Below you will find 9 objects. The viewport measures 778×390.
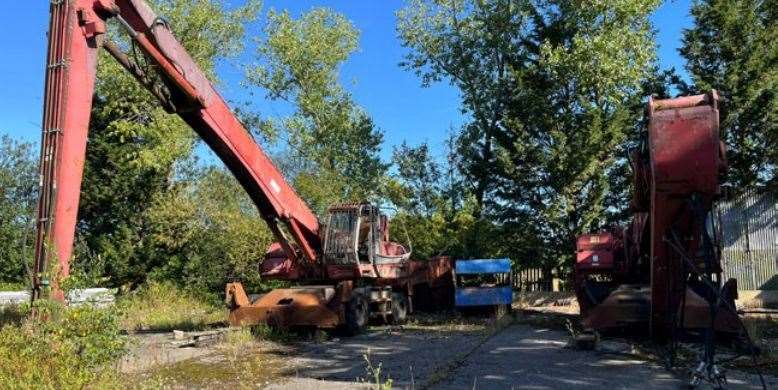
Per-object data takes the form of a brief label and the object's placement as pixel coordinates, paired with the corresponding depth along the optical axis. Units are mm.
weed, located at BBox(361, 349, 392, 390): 8502
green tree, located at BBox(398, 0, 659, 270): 25047
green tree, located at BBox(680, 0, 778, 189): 24594
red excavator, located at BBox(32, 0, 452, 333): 8234
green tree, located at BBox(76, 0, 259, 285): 25312
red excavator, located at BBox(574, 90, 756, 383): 8211
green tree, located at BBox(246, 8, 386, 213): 36094
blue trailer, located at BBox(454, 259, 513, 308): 18828
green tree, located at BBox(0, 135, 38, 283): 29969
